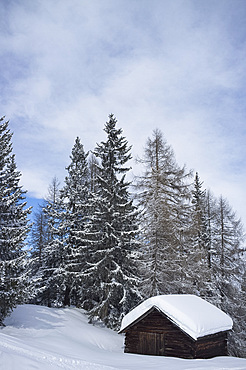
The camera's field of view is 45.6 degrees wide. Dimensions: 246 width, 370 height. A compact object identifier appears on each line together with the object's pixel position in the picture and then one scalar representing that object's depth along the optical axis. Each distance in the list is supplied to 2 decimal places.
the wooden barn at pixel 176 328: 14.32
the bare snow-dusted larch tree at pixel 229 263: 24.44
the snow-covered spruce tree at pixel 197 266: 20.62
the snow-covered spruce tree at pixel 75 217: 24.07
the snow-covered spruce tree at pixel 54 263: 25.59
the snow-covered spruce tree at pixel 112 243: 21.59
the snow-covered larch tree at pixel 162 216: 20.03
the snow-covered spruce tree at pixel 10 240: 15.55
